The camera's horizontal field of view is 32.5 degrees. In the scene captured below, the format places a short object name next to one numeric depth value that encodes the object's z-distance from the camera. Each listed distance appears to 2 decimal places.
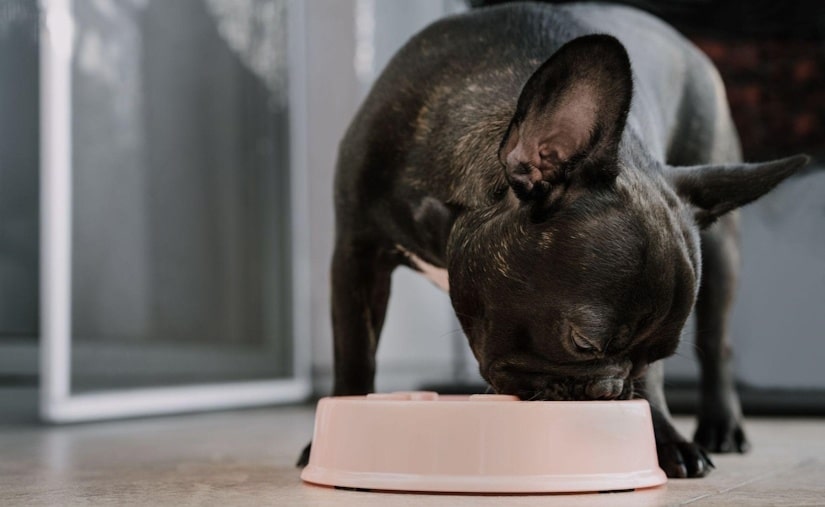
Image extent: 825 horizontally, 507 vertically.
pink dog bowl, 0.72
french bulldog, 0.73
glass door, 1.47
